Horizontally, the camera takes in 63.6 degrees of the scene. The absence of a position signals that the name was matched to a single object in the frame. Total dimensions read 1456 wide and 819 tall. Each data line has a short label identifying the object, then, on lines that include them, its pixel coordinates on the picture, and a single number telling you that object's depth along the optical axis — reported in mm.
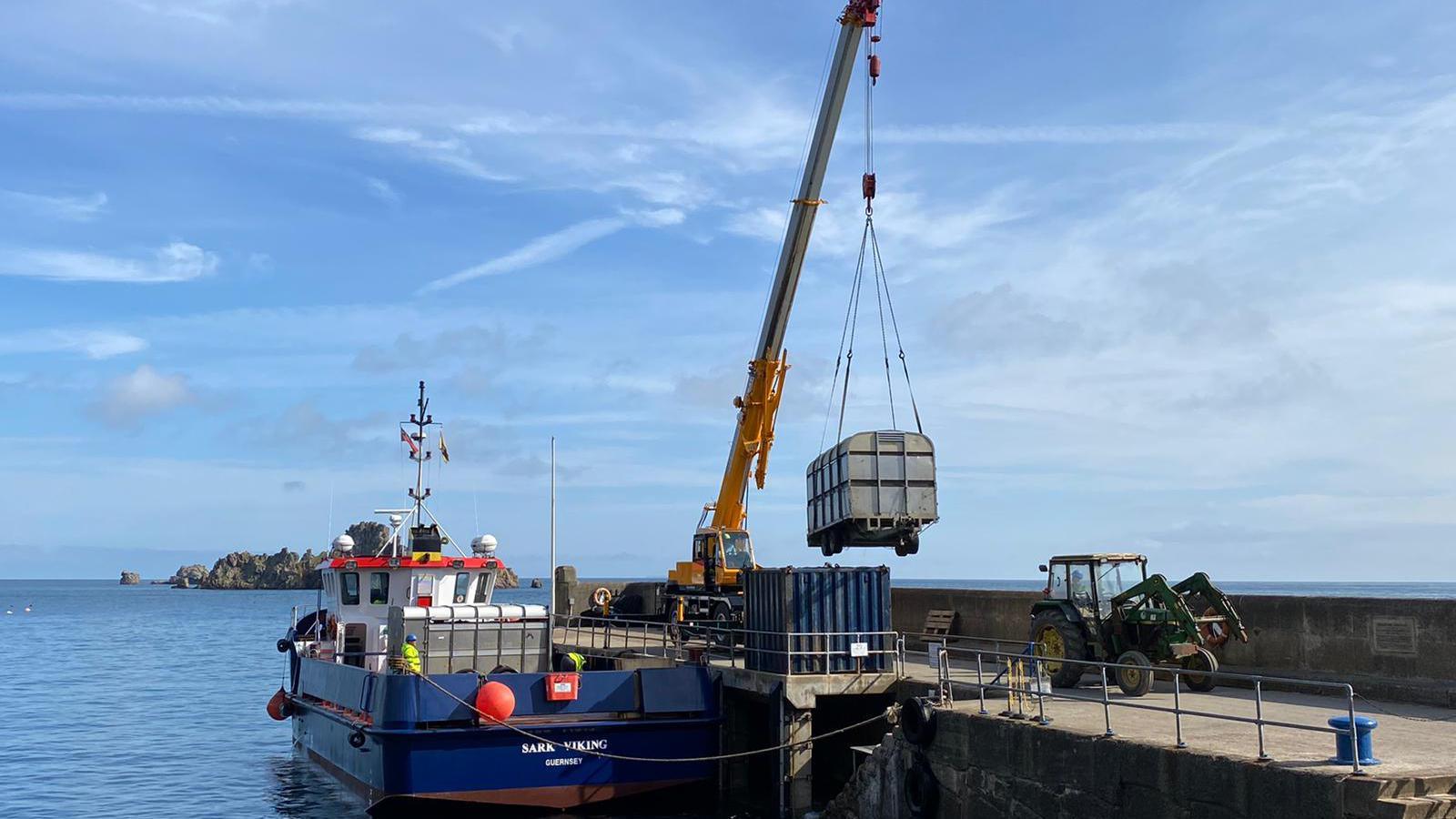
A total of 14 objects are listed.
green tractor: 17188
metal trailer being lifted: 21594
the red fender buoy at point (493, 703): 17828
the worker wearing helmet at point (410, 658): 18875
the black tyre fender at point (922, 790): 15211
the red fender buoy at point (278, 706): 27266
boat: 17859
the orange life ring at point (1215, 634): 17641
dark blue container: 19219
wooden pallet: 27359
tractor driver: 18516
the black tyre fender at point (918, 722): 15438
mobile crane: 27047
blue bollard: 10391
